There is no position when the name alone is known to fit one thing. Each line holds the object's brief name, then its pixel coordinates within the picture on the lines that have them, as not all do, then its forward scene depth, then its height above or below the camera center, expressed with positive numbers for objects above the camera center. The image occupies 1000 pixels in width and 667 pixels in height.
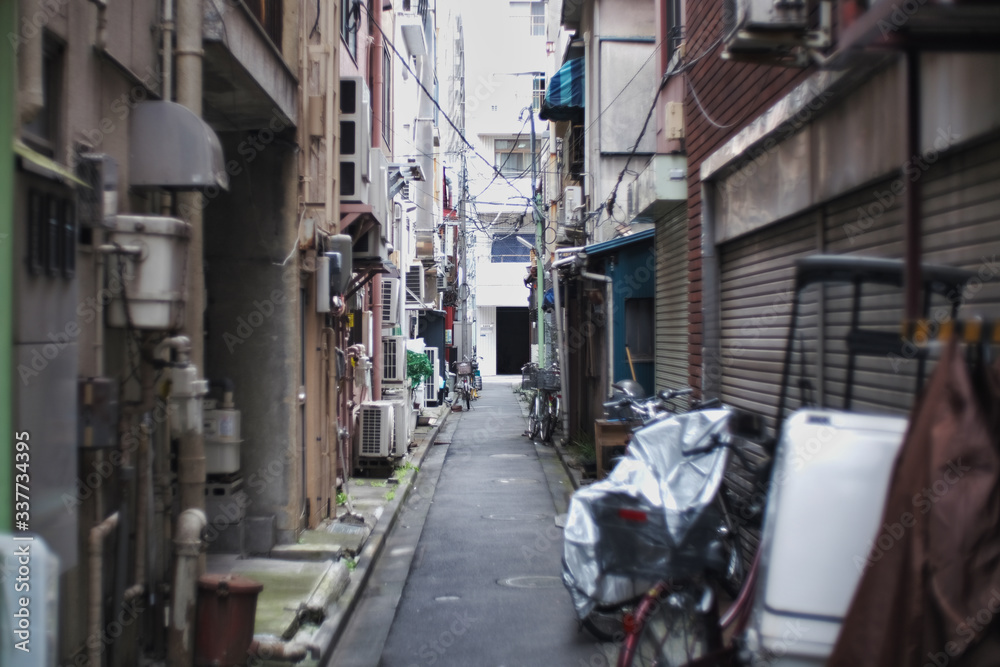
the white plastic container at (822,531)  3.17 -0.75
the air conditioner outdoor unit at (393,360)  18.20 -0.54
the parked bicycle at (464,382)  31.56 -1.85
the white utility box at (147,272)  4.82 +0.37
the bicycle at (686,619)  4.19 -1.47
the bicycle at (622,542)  4.22 -1.12
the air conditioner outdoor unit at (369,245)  12.55 +1.35
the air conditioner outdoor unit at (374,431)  13.88 -1.58
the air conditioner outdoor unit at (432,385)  27.94 -1.67
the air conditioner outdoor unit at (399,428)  14.59 -1.63
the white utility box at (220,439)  7.68 -0.95
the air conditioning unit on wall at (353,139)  10.89 +2.55
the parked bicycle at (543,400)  19.92 -1.64
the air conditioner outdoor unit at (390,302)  18.38 +0.73
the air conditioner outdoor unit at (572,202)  20.05 +3.21
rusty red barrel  5.26 -1.77
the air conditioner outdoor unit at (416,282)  24.64 +1.55
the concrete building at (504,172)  47.53 +9.03
